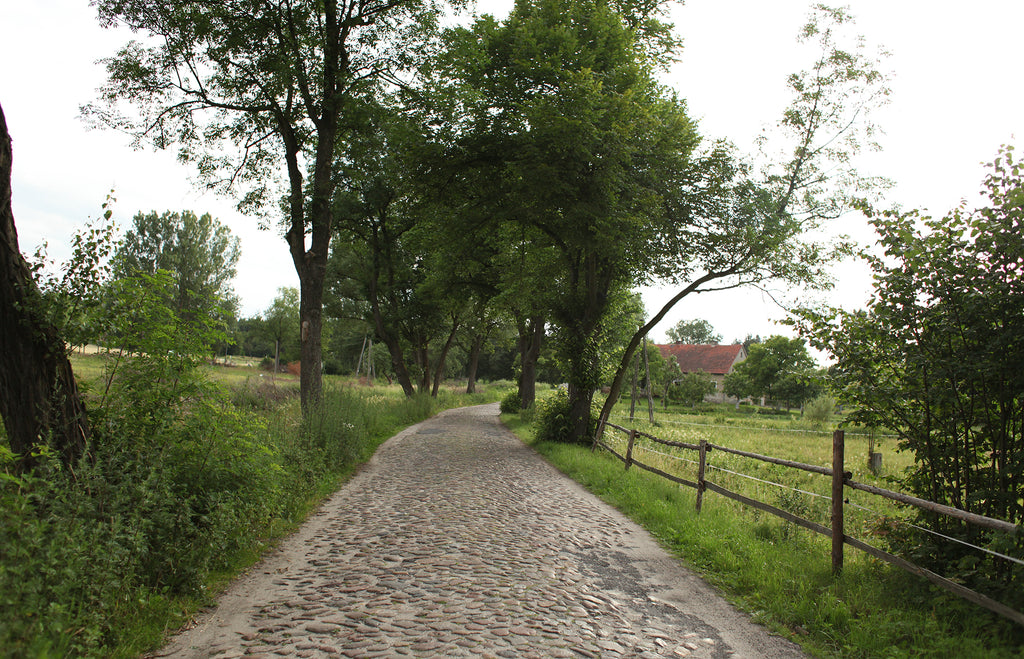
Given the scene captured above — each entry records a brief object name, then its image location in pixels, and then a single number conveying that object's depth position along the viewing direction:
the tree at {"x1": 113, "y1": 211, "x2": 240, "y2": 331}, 48.94
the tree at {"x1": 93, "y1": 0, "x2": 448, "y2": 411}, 12.05
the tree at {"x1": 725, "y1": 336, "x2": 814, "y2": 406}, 57.41
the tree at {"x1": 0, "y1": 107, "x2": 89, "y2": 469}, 4.41
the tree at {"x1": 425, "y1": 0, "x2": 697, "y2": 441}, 11.79
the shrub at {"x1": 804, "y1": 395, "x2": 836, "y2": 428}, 36.88
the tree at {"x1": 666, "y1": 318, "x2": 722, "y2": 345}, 138.88
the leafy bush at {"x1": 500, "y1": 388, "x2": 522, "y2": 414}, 29.02
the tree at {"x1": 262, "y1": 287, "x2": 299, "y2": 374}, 62.72
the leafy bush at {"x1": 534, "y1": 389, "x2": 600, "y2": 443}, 16.27
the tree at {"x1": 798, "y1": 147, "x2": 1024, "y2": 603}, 4.61
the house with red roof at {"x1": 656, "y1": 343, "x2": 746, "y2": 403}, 85.19
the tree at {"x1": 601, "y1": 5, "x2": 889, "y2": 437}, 13.82
